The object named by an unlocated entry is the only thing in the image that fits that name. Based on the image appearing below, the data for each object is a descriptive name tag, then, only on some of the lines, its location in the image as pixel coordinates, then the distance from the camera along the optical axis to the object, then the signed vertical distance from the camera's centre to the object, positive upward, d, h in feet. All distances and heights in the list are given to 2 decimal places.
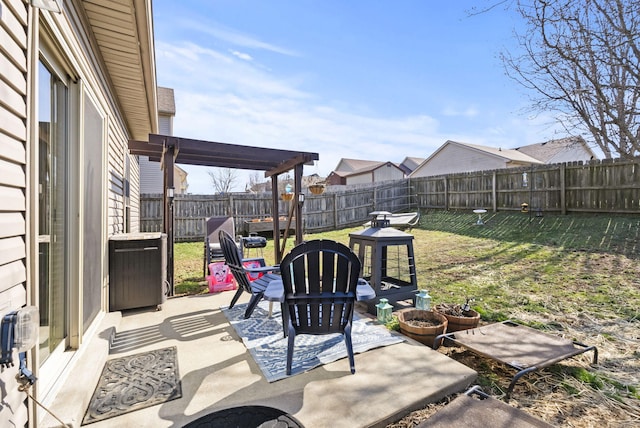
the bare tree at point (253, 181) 114.89 +14.47
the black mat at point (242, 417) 4.61 -3.10
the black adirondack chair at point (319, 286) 7.47 -1.73
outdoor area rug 7.72 -3.70
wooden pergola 14.97 +3.50
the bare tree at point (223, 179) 92.32 +12.21
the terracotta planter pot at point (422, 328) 8.91 -3.34
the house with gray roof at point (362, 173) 90.99 +13.51
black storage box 11.38 -1.98
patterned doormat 6.05 -3.72
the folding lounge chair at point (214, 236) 18.00 -1.15
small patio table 7.60 -2.01
